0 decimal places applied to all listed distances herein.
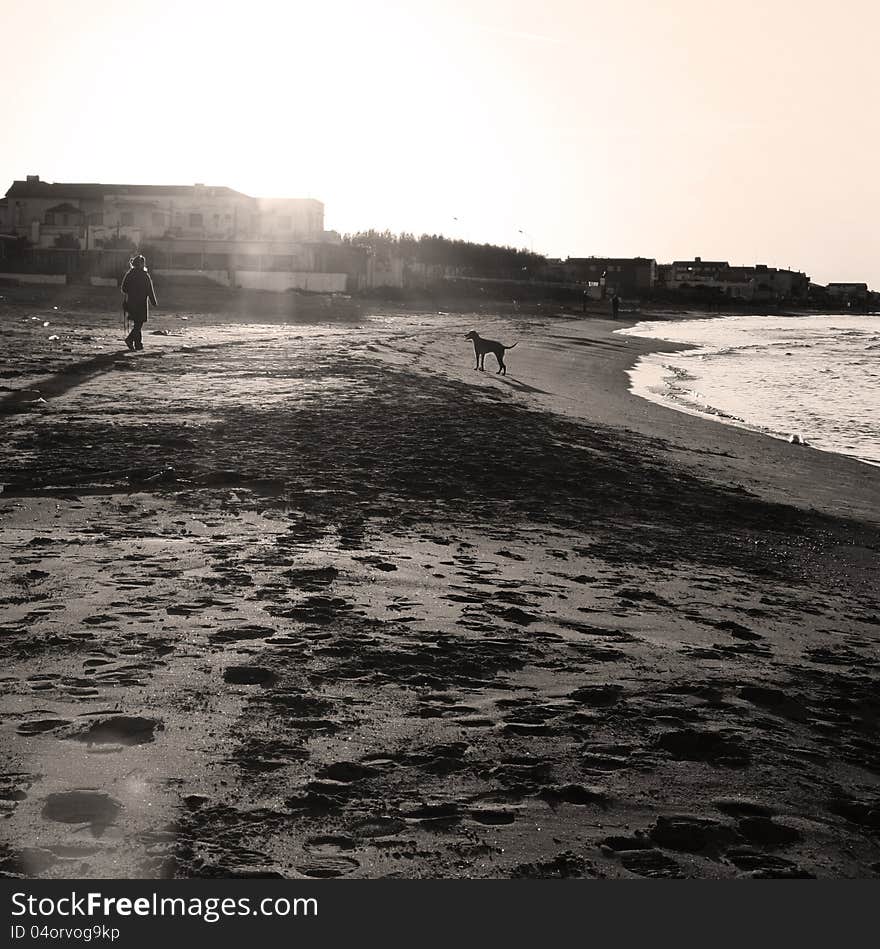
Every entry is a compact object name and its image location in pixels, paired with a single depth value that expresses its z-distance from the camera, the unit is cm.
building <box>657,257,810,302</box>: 17150
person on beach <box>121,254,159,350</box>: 2055
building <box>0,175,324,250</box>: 8006
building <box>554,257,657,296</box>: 14800
